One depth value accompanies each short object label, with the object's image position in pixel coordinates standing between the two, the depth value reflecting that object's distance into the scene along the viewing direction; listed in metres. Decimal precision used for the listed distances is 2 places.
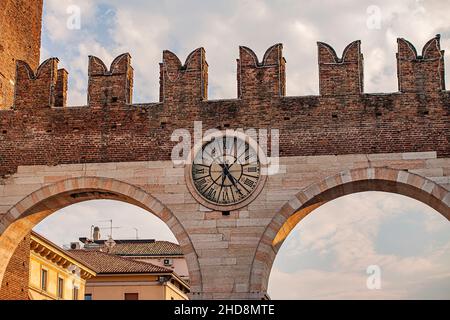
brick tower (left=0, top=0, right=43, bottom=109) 19.62
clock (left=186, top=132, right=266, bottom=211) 17.83
